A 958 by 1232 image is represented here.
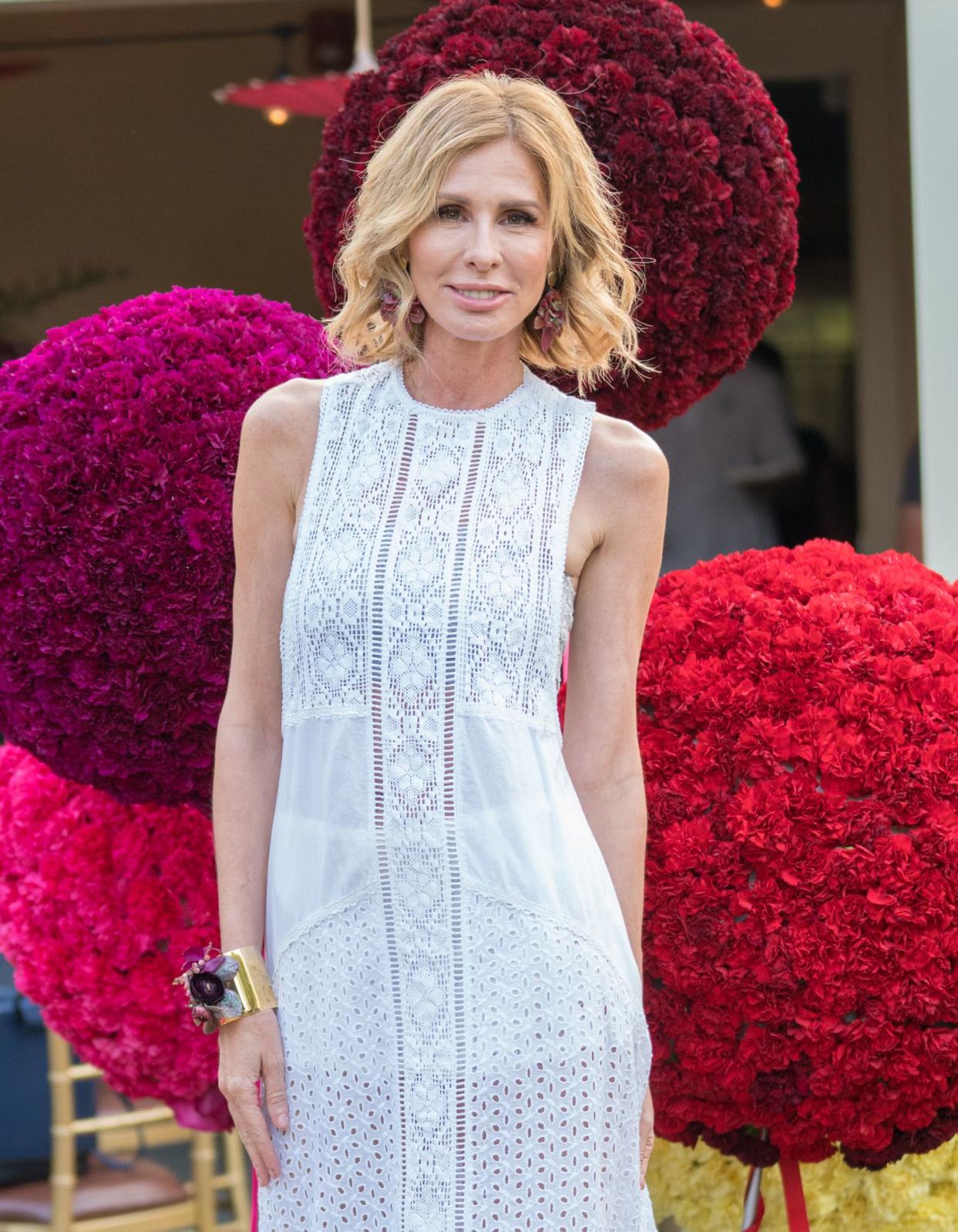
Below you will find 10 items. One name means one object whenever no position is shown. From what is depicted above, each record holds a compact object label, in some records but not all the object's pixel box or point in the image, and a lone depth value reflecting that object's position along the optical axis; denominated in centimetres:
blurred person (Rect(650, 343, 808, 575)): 749
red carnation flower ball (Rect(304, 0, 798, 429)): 374
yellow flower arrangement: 380
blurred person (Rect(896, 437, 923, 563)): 618
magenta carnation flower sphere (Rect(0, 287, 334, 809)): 361
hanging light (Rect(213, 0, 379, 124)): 603
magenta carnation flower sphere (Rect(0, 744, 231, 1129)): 388
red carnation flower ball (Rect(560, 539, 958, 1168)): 361
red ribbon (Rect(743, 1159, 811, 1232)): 379
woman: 336
